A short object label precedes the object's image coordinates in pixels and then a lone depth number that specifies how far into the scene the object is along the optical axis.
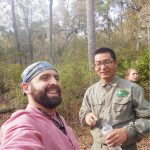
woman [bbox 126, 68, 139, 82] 2.88
